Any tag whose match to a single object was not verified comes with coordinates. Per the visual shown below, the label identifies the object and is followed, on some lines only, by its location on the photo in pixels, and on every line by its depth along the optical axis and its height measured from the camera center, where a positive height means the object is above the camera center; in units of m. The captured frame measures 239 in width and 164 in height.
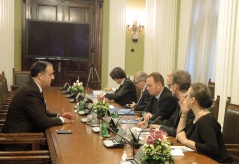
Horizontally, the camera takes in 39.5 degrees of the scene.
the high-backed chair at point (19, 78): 8.35 -0.77
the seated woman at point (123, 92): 5.67 -0.72
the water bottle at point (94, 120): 3.35 -0.72
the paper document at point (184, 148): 2.58 -0.76
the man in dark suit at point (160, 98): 3.95 -0.57
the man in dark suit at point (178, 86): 3.49 -0.38
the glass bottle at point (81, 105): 4.13 -0.70
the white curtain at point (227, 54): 5.64 -0.03
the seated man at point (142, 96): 5.12 -0.69
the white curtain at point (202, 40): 7.41 +0.26
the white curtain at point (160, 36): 8.88 +0.40
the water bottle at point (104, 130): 2.89 -0.70
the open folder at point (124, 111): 4.16 -0.79
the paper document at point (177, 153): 2.41 -0.75
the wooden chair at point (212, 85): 6.47 -0.68
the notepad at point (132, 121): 3.48 -0.79
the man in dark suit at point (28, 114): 3.35 -0.67
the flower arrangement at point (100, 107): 3.44 -0.60
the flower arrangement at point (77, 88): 5.55 -0.67
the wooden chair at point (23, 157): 2.41 -0.80
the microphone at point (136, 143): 2.48 -0.69
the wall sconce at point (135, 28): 9.50 +0.63
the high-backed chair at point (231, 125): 3.42 -0.76
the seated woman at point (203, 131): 2.53 -0.63
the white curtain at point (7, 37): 8.77 +0.26
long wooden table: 2.25 -0.75
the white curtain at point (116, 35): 9.35 +0.42
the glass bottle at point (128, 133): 2.65 -0.66
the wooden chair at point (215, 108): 3.78 -0.65
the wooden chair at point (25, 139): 3.02 -0.83
